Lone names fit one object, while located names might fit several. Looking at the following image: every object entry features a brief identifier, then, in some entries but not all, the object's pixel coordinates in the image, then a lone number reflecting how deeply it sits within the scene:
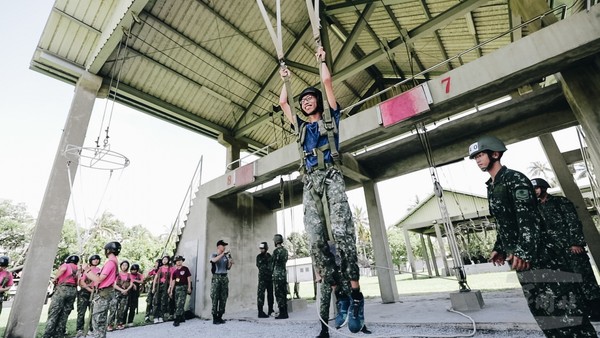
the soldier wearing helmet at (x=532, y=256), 1.80
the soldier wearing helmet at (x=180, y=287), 7.22
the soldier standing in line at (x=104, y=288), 4.29
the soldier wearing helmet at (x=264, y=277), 7.13
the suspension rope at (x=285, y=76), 2.69
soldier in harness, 2.42
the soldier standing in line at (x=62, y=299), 5.90
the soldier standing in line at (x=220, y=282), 6.80
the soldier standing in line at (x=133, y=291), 8.33
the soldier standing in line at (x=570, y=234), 3.39
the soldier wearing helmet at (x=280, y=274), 6.41
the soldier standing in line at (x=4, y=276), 6.76
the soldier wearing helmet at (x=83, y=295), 6.38
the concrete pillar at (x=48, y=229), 6.21
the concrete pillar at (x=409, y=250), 16.83
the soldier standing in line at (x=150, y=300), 8.16
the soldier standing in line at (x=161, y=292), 8.00
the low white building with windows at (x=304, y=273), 38.06
